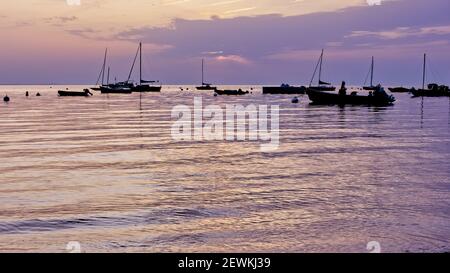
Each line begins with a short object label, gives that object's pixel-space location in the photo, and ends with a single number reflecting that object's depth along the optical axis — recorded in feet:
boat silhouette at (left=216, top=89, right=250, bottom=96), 478.18
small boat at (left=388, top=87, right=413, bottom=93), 570.87
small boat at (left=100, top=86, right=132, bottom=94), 452.76
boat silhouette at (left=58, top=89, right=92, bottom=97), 409.94
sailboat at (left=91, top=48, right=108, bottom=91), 463.46
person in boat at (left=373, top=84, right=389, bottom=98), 250.78
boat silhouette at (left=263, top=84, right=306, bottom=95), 552.82
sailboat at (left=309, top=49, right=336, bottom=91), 356.48
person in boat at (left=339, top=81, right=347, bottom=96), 244.11
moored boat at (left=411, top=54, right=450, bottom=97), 415.05
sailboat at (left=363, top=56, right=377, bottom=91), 466.29
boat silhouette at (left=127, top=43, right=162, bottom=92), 484.66
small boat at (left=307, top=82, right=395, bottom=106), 248.93
